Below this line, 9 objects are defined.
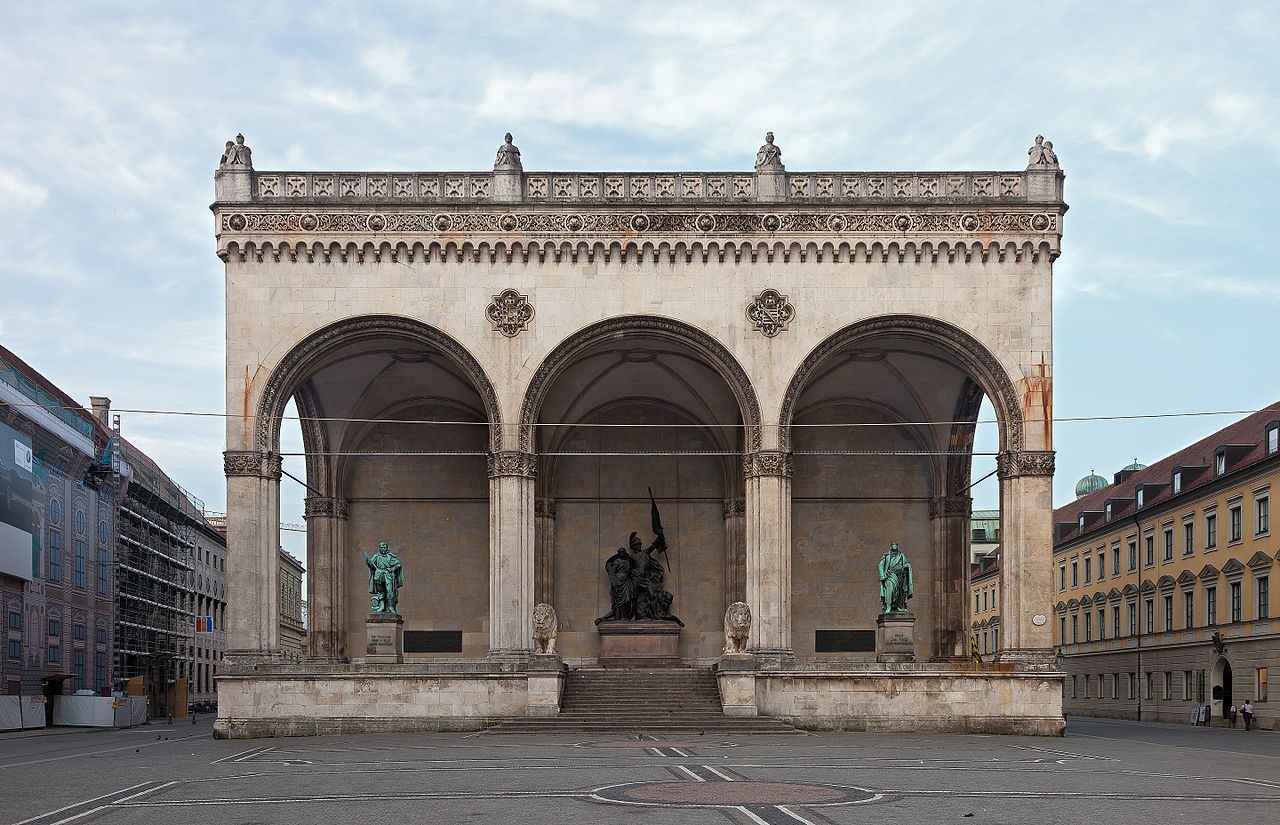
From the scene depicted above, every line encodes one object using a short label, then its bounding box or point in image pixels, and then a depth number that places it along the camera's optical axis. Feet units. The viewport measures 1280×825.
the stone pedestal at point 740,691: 107.45
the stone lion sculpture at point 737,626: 109.19
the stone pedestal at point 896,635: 116.98
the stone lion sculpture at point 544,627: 108.17
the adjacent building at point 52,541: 149.59
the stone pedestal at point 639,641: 129.90
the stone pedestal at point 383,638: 116.16
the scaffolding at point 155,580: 203.51
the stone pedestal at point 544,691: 107.34
